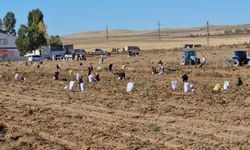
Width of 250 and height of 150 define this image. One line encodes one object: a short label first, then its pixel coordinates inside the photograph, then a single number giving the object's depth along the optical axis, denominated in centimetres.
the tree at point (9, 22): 14488
